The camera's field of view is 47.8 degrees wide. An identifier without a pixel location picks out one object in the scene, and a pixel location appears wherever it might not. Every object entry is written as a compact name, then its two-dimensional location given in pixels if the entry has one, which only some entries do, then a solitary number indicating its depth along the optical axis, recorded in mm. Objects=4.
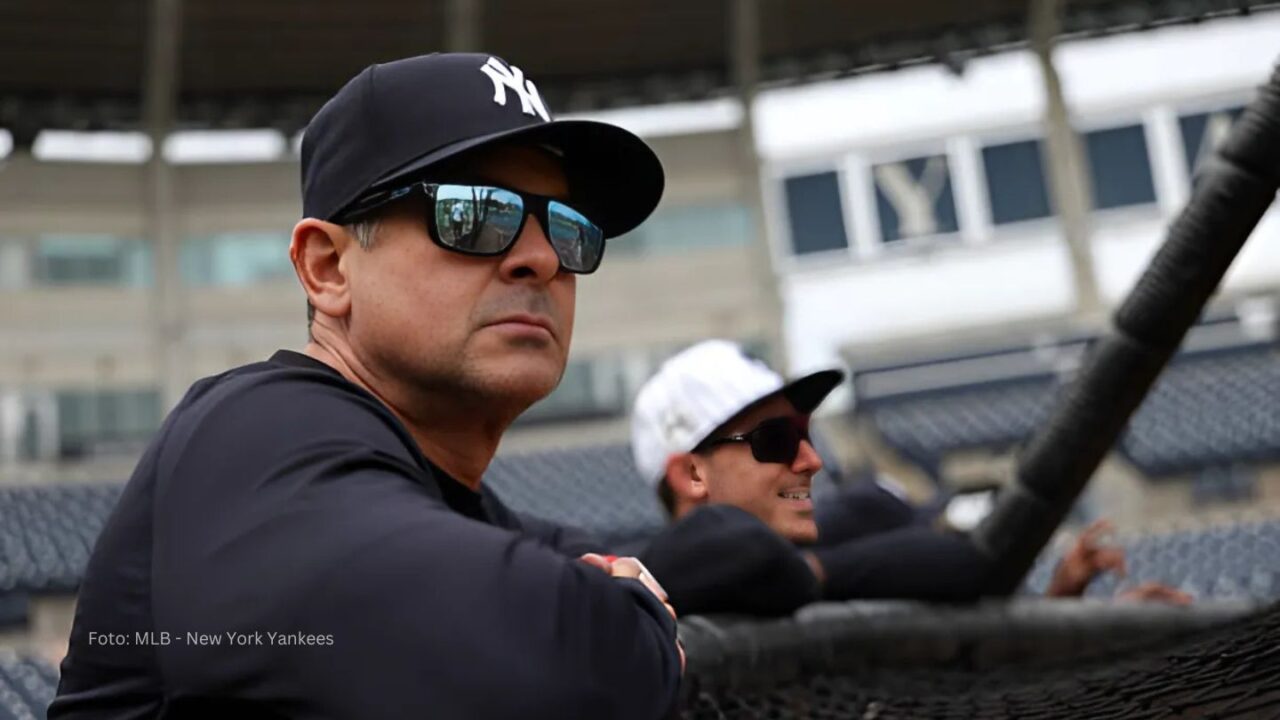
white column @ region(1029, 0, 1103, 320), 14961
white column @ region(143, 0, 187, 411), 14633
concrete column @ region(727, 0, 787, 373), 15398
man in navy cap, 923
